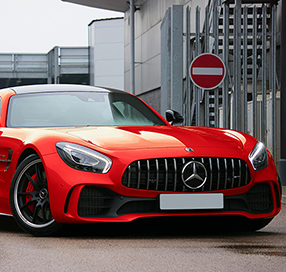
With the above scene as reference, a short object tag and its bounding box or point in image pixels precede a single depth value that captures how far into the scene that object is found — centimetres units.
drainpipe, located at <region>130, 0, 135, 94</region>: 3259
